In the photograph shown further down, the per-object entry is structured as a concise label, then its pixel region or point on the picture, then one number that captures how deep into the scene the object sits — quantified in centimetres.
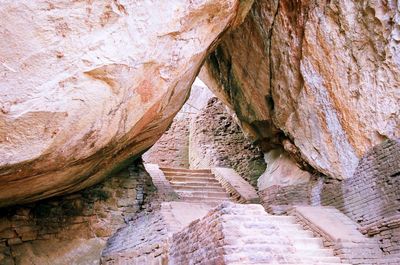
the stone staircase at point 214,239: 454
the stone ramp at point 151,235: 631
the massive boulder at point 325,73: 691
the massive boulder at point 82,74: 476
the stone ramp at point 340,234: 596
